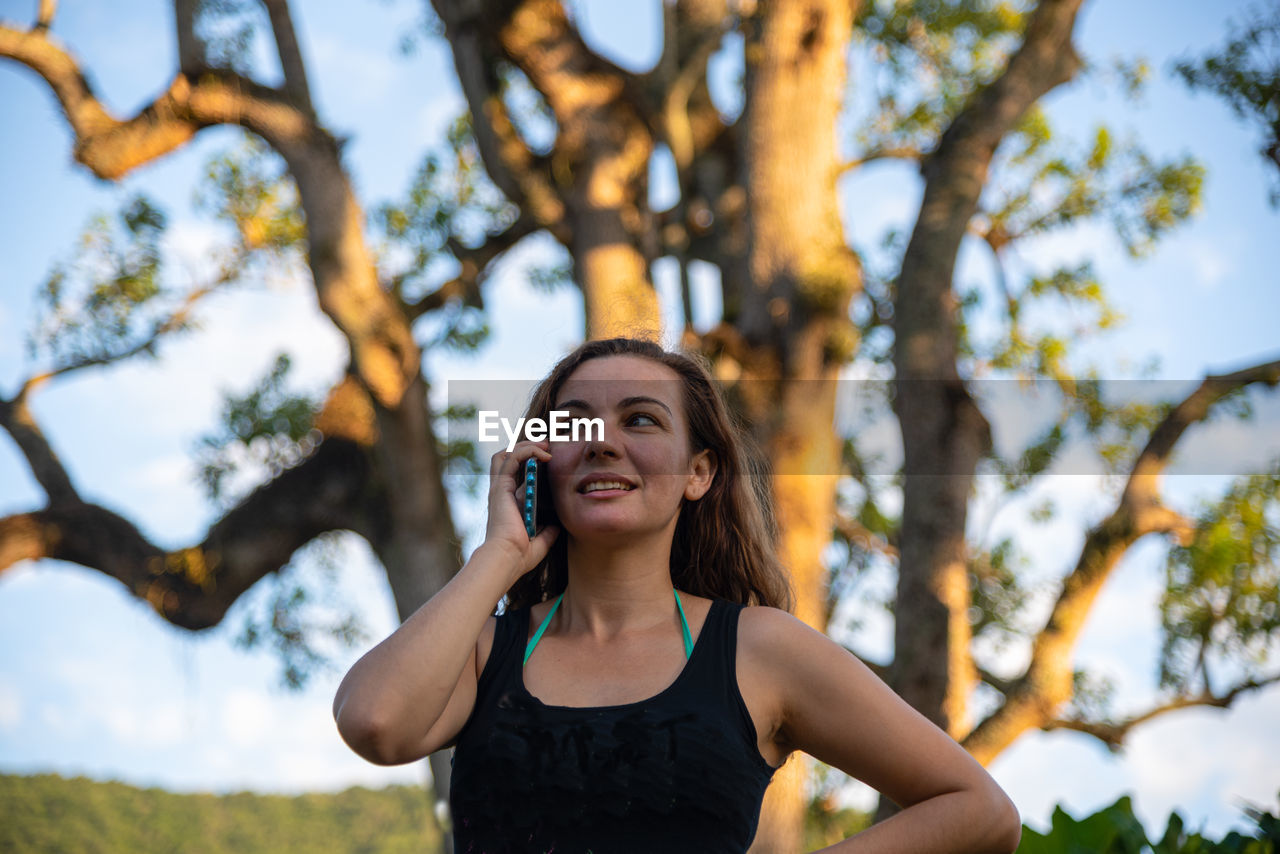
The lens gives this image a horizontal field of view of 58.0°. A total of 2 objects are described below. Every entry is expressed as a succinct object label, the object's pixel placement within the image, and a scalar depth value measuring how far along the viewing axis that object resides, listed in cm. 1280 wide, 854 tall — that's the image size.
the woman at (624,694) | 206
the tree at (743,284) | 662
